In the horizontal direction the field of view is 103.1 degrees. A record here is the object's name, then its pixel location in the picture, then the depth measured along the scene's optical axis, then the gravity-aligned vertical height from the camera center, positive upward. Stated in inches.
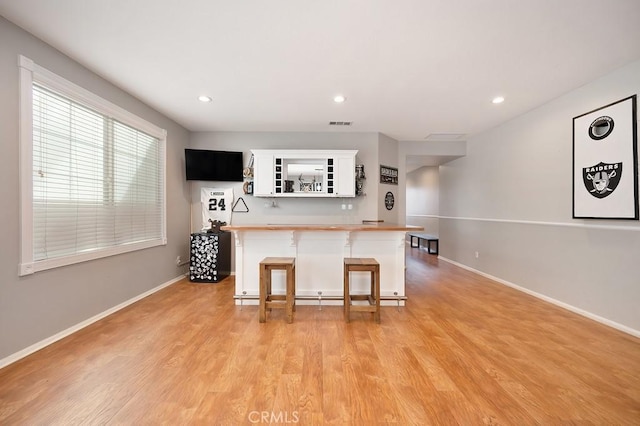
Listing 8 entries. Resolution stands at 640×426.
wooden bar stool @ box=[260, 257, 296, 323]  105.4 -31.6
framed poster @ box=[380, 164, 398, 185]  199.5 +30.6
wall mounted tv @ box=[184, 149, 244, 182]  180.4 +34.3
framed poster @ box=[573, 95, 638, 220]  99.3 +21.4
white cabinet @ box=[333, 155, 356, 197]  180.1 +27.2
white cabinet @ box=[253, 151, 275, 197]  178.4 +26.9
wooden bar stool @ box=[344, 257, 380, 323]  104.4 -31.2
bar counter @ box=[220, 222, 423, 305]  124.3 -22.1
